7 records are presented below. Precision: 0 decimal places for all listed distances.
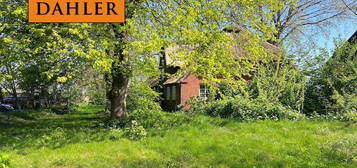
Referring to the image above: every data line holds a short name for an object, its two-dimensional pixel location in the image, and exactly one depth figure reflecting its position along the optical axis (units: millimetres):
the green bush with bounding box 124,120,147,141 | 10641
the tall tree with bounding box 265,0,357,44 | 33106
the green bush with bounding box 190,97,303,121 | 13828
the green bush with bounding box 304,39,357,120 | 14312
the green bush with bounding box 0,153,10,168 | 4416
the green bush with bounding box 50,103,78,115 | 27284
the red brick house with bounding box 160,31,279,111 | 27688
